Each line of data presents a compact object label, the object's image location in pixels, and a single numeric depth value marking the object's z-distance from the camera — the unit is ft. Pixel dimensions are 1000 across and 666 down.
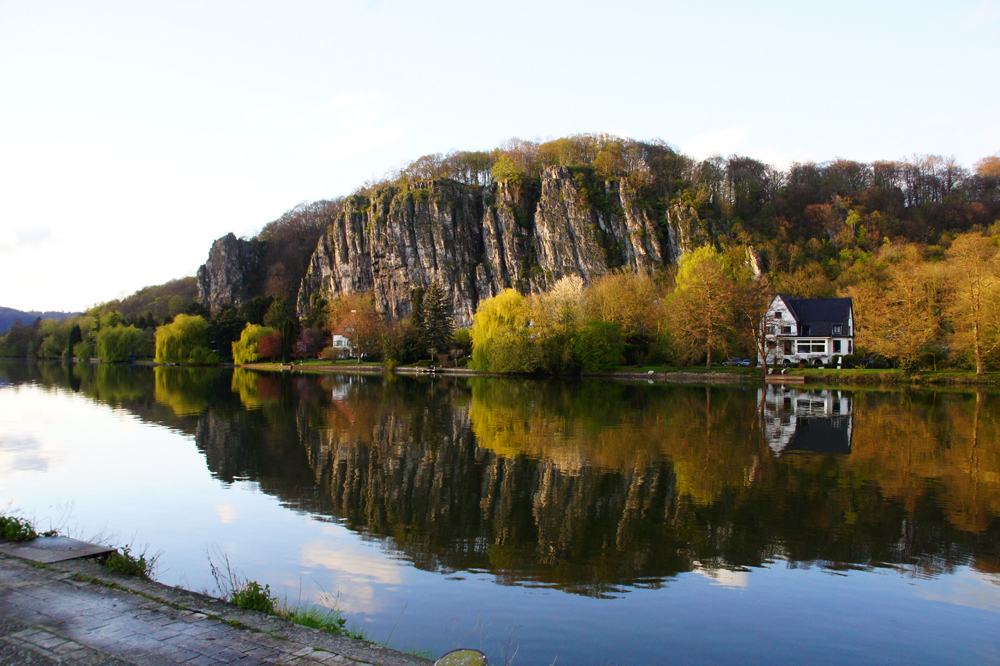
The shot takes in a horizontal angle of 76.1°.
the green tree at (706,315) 163.32
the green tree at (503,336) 176.04
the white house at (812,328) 199.52
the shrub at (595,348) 174.81
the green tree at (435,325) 227.81
